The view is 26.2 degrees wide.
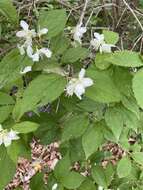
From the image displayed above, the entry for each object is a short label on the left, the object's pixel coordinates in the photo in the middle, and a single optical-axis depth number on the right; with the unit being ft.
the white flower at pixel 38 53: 1.02
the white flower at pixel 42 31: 1.03
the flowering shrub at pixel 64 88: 0.96
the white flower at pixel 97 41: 1.04
